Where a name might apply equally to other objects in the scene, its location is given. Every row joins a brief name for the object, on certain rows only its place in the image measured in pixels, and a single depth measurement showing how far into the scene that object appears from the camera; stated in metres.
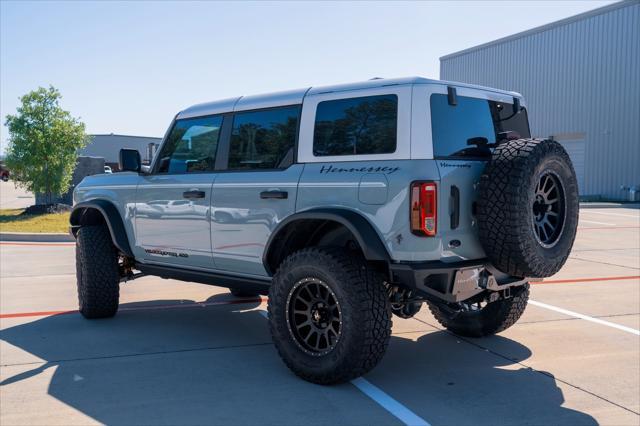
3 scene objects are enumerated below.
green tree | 17.81
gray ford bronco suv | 4.13
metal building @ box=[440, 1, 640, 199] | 30.47
